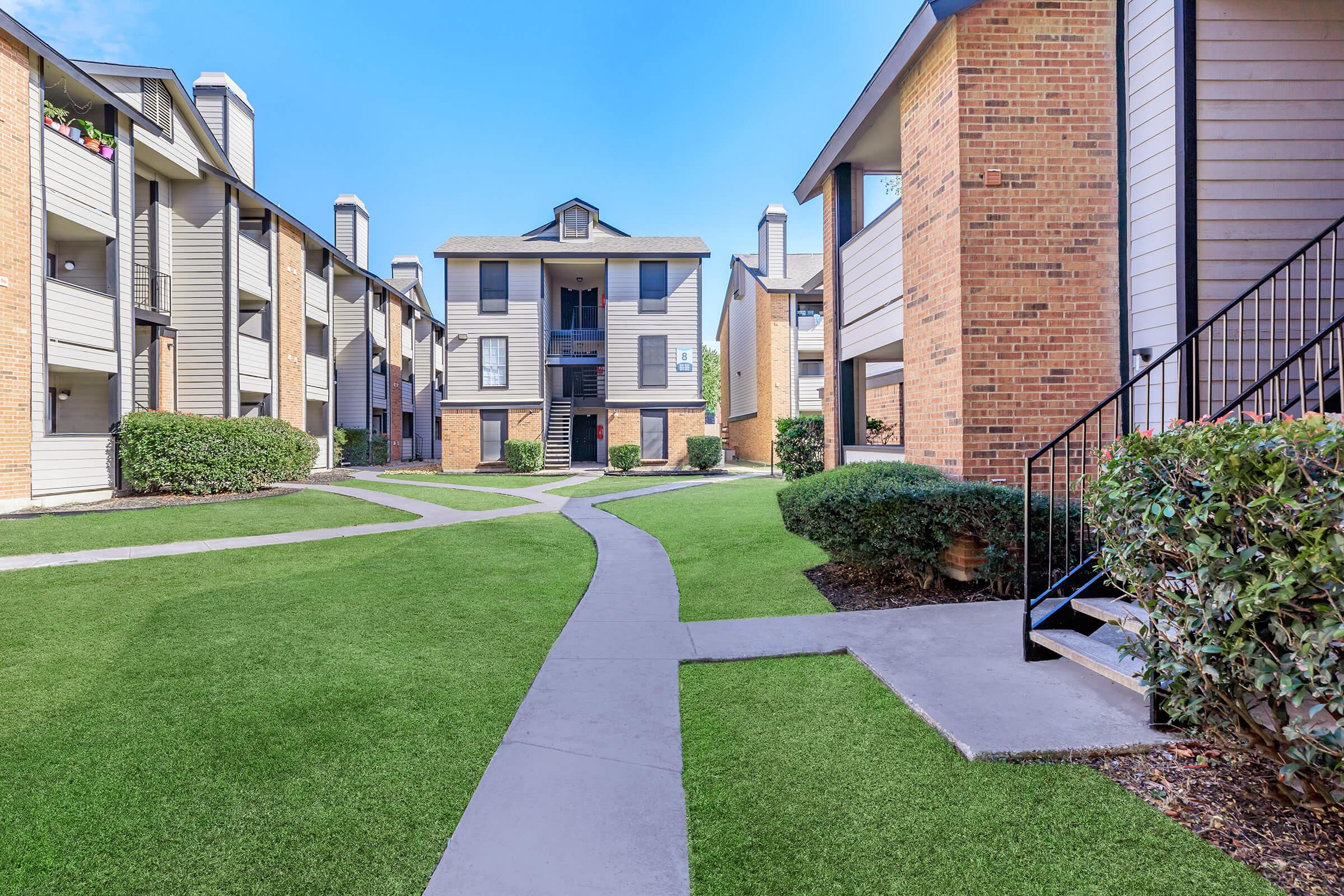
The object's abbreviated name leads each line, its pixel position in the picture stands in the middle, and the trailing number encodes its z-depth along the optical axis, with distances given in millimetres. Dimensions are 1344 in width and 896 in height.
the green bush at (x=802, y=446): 13625
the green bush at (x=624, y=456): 23344
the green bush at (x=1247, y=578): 1958
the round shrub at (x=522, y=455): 22938
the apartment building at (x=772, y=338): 26312
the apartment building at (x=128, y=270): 11625
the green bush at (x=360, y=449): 25906
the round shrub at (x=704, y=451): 23625
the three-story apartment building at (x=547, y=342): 24344
